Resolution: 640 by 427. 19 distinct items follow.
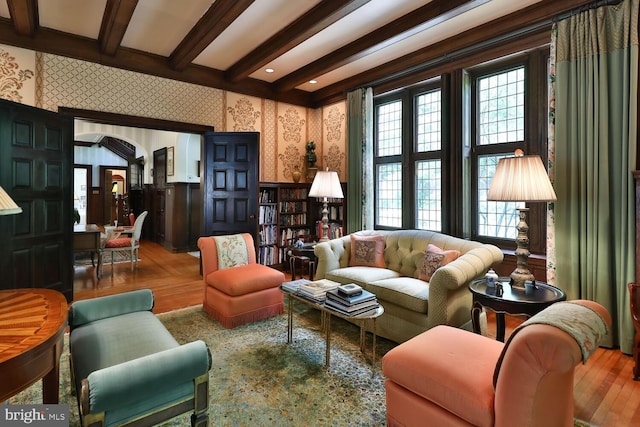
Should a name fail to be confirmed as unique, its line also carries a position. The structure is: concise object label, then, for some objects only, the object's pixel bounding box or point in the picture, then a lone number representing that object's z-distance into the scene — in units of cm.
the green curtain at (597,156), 271
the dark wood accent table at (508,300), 219
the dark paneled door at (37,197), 334
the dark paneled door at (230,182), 500
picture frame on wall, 780
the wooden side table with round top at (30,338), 115
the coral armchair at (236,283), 325
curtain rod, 279
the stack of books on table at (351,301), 233
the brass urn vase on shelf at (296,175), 571
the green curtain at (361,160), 493
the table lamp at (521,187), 237
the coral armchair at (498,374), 123
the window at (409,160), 441
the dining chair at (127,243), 552
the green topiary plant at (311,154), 588
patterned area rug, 193
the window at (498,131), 364
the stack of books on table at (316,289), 260
